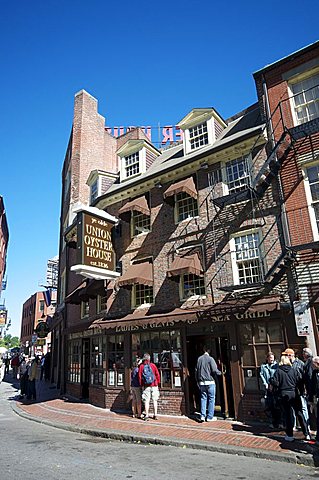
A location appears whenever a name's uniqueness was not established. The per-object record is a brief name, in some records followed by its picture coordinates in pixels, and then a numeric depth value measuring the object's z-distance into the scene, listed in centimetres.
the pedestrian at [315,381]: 723
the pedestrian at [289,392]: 780
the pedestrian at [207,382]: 1033
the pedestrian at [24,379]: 1658
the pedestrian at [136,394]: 1132
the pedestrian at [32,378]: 1571
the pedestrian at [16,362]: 2755
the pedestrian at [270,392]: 900
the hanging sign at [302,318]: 949
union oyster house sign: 1330
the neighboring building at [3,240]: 4165
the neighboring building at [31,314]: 6156
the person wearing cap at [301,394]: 790
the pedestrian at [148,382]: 1102
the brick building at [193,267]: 1049
